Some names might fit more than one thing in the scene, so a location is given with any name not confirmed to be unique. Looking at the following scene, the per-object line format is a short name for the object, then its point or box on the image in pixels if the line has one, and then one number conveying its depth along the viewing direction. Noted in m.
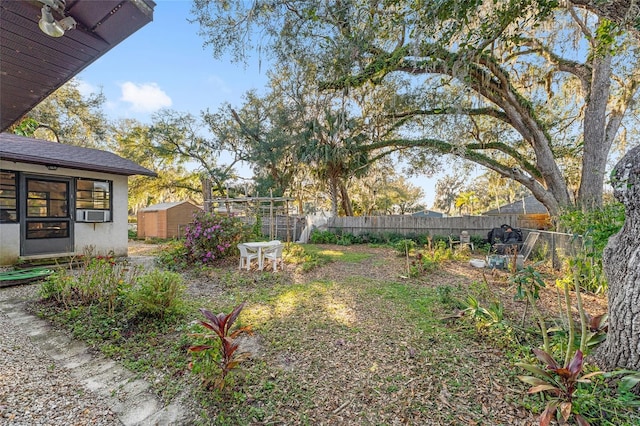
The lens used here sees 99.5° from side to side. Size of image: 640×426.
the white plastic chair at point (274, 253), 5.98
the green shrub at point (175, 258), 6.17
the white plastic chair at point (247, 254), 5.96
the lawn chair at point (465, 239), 9.02
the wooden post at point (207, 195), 9.22
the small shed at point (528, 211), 10.41
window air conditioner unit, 6.71
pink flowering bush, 6.51
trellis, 8.83
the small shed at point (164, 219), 13.62
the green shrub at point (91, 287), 3.33
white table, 5.93
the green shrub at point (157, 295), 3.03
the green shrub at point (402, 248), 7.37
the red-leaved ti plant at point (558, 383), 1.64
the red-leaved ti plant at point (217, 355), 1.95
